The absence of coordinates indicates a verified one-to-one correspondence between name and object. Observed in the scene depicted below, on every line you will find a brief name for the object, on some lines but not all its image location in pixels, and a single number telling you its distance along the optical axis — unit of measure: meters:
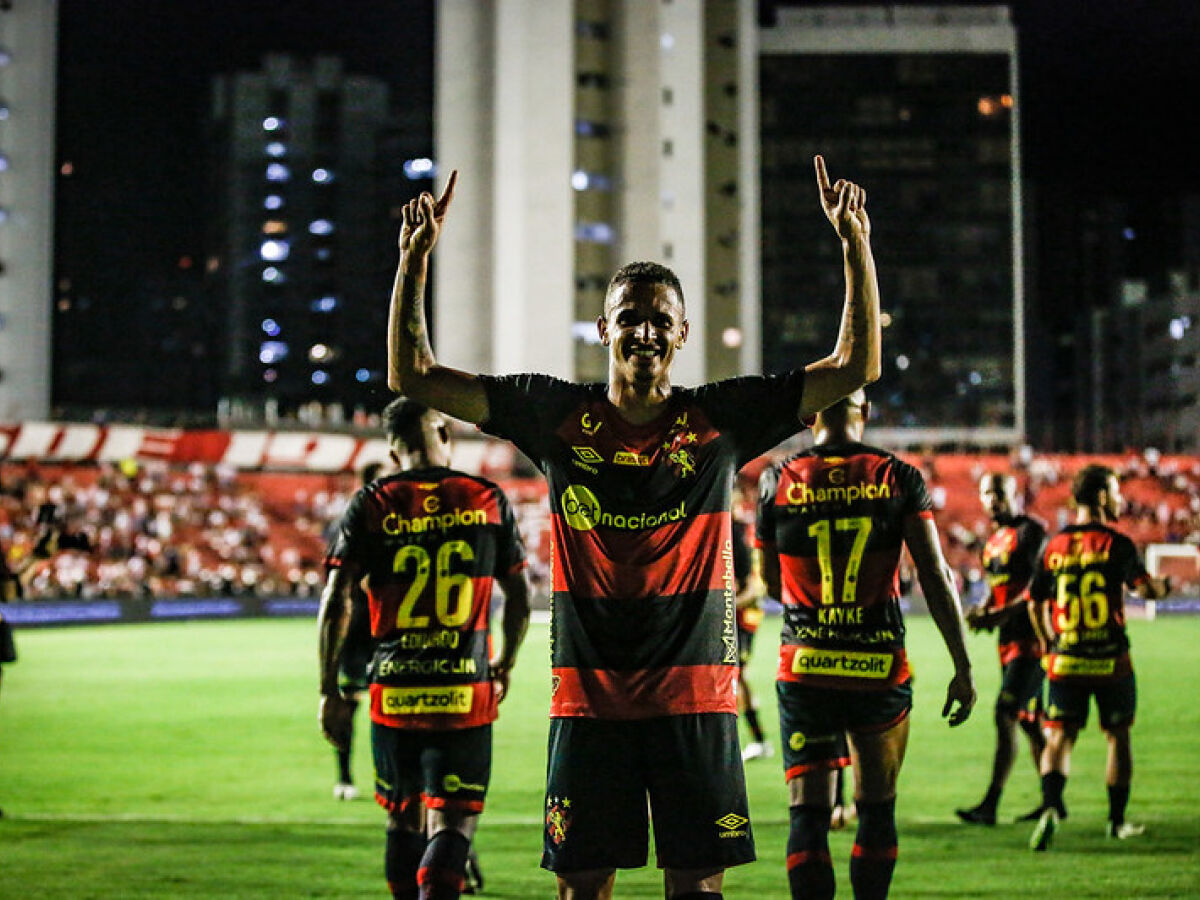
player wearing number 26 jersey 6.31
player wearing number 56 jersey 9.37
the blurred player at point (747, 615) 12.09
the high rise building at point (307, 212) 159.75
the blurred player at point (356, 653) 10.20
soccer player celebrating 4.32
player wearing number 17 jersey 6.44
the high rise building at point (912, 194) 115.38
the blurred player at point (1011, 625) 10.01
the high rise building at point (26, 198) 86.69
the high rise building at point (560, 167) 77.25
